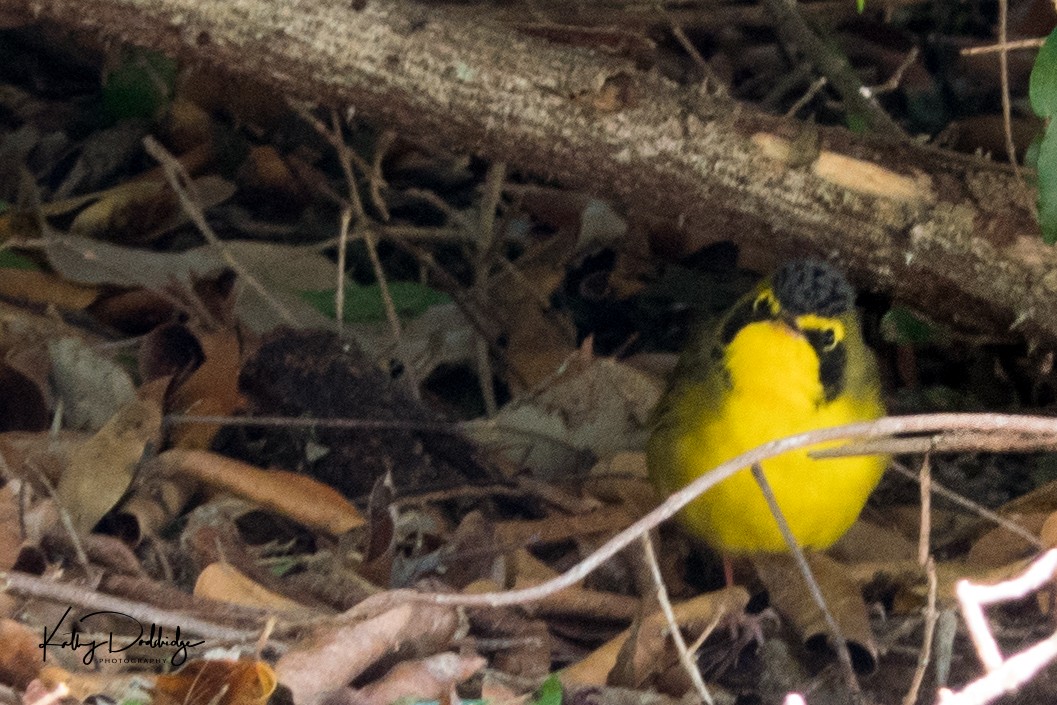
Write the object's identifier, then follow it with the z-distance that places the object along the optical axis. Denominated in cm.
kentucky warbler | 605
